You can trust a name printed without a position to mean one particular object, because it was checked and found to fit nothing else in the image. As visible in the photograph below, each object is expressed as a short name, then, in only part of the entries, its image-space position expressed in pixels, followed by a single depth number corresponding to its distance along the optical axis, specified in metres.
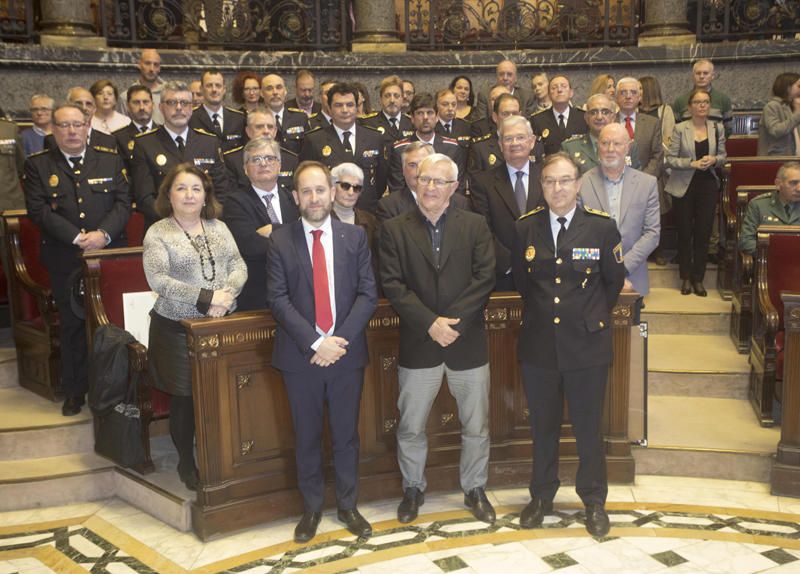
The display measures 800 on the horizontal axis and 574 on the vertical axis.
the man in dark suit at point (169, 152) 5.01
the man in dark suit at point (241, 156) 4.85
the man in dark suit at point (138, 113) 5.54
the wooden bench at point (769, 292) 4.96
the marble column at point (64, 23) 8.07
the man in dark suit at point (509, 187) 4.62
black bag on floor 4.37
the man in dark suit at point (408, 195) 4.49
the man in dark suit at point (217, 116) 5.86
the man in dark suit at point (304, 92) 6.55
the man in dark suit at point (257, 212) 4.32
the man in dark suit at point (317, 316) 3.85
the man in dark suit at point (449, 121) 6.28
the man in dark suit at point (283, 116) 6.15
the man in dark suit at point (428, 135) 5.51
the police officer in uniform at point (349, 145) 5.38
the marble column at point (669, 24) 8.88
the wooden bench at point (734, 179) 6.47
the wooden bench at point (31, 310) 5.05
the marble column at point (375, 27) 9.02
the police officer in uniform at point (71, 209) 4.79
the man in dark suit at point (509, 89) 6.80
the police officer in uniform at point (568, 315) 3.89
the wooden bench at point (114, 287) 4.54
